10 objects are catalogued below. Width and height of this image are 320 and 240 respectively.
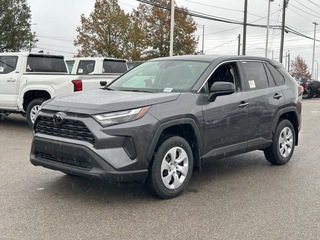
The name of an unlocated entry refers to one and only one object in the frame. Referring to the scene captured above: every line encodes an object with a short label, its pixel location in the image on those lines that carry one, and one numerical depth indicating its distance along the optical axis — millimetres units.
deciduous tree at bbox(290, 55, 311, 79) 90188
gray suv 4320
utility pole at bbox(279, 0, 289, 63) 37250
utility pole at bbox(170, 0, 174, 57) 20281
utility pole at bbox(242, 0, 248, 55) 30406
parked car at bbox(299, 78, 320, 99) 26641
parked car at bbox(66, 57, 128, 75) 11906
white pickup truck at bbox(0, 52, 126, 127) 9336
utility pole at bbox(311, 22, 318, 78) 60456
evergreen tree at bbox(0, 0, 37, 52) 27453
